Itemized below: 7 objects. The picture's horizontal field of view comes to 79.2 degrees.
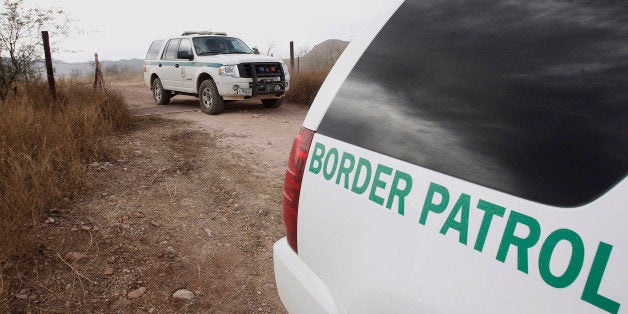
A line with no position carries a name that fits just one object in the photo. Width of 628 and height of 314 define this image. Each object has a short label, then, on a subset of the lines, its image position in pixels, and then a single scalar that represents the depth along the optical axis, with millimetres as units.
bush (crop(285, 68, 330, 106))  10719
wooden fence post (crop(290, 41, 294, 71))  12406
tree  7492
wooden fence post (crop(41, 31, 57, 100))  7129
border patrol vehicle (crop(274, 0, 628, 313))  776
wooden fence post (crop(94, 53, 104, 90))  8463
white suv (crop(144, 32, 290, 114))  8406
